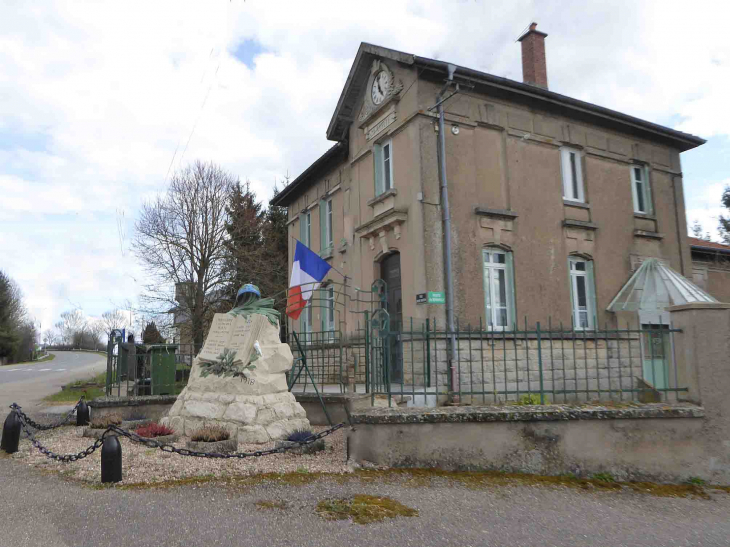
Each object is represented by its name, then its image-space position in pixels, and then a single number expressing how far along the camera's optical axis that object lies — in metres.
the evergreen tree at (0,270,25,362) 48.28
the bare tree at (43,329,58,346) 107.75
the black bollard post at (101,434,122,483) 6.02
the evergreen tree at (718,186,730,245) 23.31
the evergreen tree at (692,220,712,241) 26.93
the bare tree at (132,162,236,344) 20.22
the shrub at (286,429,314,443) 7.46
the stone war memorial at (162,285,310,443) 7.79
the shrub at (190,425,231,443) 7.29
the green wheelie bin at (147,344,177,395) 12.74
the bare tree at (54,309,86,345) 104.41
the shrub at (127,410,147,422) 9.86
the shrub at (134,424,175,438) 7.80
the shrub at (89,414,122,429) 9.07
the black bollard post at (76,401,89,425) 10.62
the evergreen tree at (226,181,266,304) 21.52
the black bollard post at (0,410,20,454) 7.94
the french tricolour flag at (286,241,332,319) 14.44
